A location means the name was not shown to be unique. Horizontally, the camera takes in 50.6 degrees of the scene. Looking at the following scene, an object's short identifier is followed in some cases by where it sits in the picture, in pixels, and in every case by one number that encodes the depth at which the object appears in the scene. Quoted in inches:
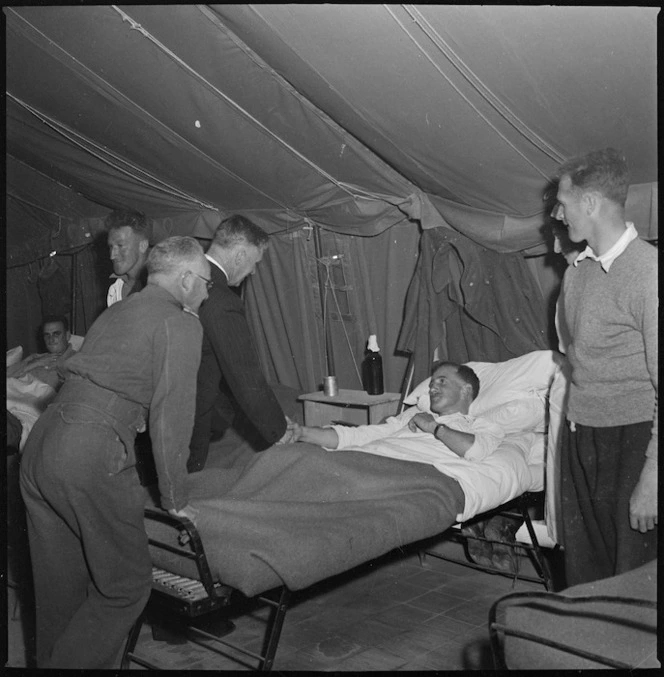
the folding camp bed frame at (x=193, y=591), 101.6
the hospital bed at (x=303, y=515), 102.7
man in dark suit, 135.2
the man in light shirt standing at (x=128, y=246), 172.2
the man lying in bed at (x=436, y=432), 147.5
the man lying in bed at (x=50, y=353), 242.7
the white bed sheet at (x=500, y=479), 135.3
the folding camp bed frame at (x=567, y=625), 73.8
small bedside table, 206.4
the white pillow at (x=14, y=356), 258.5
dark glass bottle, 214.7
